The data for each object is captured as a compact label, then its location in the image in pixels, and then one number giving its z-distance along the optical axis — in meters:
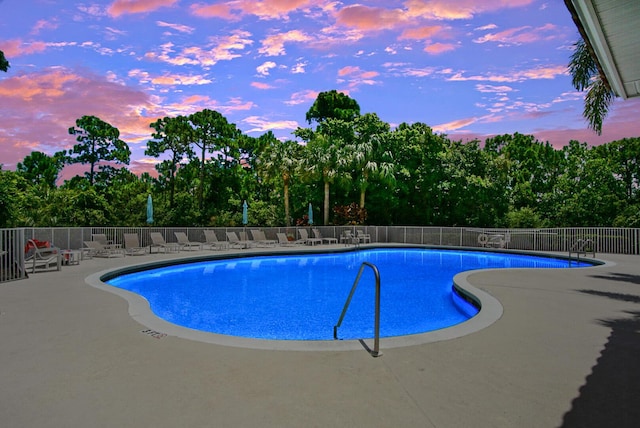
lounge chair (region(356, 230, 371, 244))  23.78
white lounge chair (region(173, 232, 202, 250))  18.39
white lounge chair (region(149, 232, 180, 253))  17.36
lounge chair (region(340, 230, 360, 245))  23.11
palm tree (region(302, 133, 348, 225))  26.59
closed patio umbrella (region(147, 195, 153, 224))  19.27
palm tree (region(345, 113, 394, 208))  27.22
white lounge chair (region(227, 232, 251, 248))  19.83
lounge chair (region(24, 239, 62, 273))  11.15
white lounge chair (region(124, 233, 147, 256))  16.06
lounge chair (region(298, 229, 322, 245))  22.19
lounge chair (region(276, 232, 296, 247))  21.28
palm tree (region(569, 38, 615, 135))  14.15
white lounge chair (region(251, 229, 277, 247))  21.00
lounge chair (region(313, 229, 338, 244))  23.15
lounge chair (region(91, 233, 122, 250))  15.87
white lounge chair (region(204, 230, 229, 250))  19.52
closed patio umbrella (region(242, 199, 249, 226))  23.14
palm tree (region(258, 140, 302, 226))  27.06
